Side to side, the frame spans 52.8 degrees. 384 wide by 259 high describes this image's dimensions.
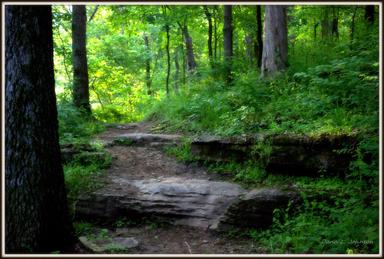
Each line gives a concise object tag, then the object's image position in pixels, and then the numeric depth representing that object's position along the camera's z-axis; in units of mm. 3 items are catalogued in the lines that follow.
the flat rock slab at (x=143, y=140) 9930
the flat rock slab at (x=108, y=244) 5641
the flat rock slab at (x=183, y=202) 6215
